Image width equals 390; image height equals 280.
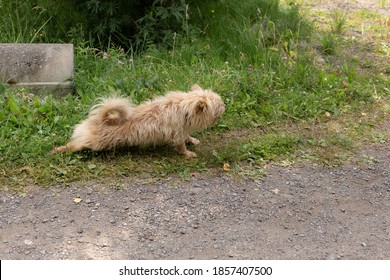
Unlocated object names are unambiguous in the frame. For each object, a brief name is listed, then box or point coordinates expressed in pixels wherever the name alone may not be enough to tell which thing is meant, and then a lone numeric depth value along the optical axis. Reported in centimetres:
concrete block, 615
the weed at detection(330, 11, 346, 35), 849
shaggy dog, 500
